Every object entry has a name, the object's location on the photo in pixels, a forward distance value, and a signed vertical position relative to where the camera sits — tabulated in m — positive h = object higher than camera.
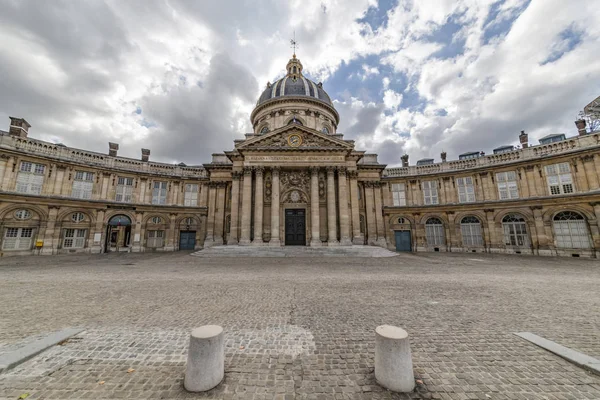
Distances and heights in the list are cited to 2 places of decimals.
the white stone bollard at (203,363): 2.84 -1.63
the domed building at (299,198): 20.06 +3.75
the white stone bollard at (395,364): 2.86 -1.67
